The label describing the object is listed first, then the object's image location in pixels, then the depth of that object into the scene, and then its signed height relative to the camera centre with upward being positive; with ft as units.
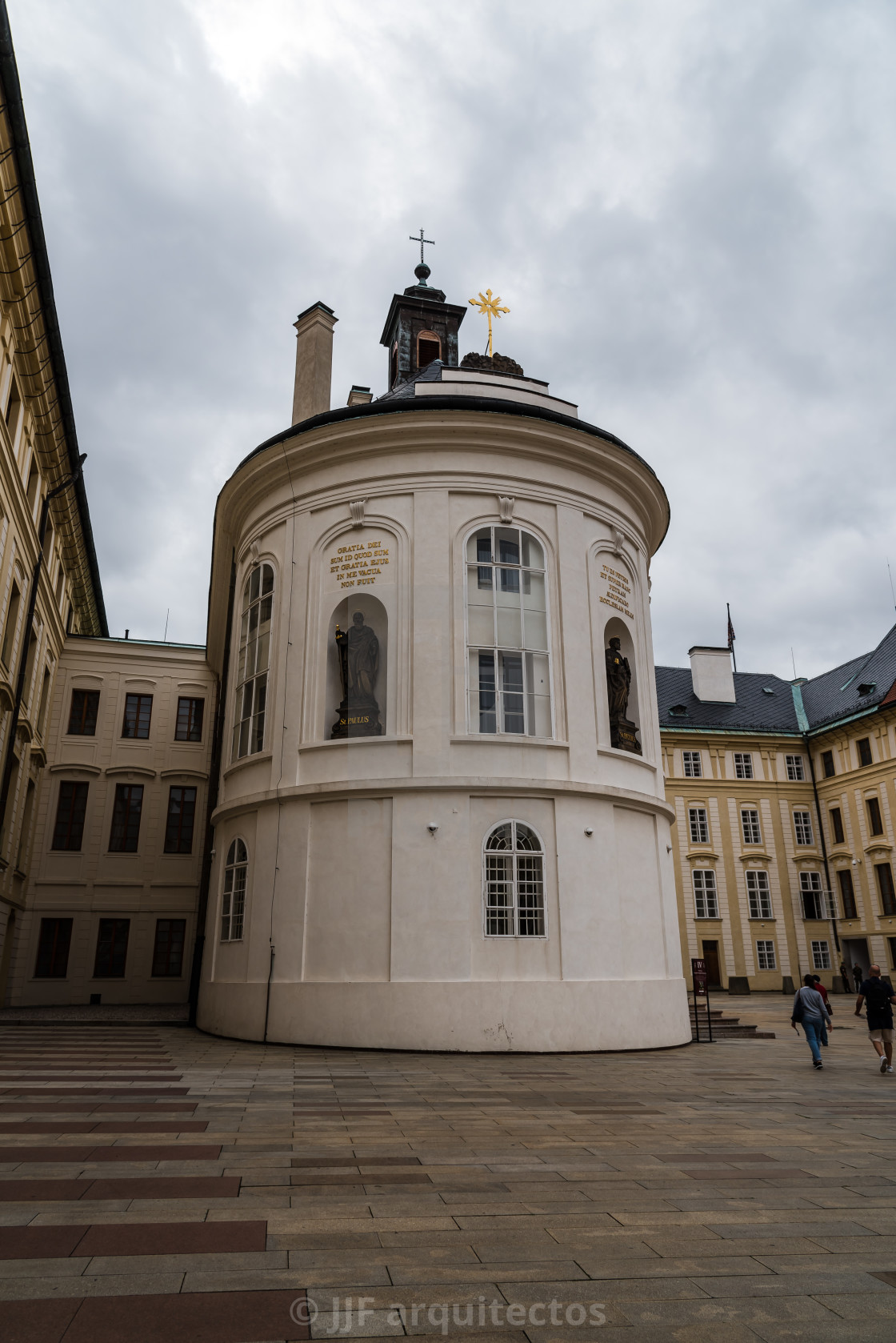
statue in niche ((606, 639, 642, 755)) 60.29 +17.73
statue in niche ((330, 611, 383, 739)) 56.49 +17.95
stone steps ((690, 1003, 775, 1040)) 67.72 -2.71
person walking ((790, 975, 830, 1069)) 47.24 -1.17
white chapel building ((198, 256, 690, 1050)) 51.34 +14.02
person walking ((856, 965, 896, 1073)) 46.70 -1.01
